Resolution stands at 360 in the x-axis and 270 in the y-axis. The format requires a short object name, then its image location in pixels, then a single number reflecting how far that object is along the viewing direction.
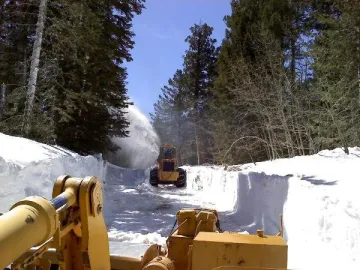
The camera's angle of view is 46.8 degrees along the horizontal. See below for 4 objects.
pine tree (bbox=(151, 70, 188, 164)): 46.34
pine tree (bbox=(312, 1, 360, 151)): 11.85
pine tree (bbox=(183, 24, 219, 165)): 43.91
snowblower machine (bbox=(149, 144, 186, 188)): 23.89
